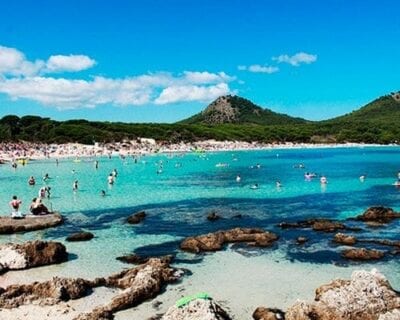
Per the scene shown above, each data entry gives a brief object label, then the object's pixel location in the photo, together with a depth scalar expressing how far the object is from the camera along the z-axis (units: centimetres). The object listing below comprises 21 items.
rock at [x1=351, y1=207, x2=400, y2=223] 3628
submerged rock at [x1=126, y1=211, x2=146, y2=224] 3697
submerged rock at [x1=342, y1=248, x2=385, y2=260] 2520
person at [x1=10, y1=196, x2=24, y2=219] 3550
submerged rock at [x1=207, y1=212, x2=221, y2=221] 3803
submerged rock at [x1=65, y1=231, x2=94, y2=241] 3062
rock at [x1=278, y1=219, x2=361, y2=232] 3269
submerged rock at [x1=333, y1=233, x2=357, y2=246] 2840
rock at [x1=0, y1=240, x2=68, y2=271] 2386
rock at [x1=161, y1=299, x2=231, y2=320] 1551
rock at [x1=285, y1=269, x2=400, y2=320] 1627
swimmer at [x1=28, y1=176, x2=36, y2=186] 6488
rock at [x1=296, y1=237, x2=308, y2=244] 2908
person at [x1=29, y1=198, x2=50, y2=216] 3759
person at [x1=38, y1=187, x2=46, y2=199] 4627
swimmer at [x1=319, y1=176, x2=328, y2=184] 6444
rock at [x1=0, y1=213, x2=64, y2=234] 3291
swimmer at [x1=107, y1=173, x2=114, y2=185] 6581
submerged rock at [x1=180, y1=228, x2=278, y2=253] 2753
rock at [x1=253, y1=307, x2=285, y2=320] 1700
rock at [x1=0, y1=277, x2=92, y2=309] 1916
